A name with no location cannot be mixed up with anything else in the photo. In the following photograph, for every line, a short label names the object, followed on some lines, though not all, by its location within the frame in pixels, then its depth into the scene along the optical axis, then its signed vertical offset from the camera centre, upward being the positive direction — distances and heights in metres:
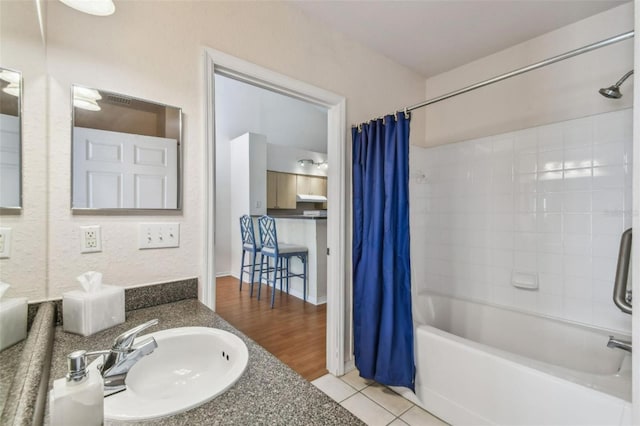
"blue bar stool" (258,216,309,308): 3.48 -0.48
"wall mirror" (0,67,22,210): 0.66 +0.19
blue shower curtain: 1.75 -0.30
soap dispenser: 0.42 -0.28
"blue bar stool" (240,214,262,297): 3.88 -0.40
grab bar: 1.27 -0.28
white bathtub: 1.21 -0.83
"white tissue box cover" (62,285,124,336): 0.92 -0.33
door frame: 1.71 +0.14
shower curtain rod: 1.12 +0.69
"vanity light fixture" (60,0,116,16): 0.95 +0.71
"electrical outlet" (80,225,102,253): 1.10 -0.11
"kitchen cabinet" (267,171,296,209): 5.21 +0.41
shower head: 1.57 +0.68
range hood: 5.61 +0.28
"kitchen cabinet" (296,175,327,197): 5.66 +0.56
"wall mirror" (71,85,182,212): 1.10 +0.25
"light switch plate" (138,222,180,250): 1.23 -0.11
